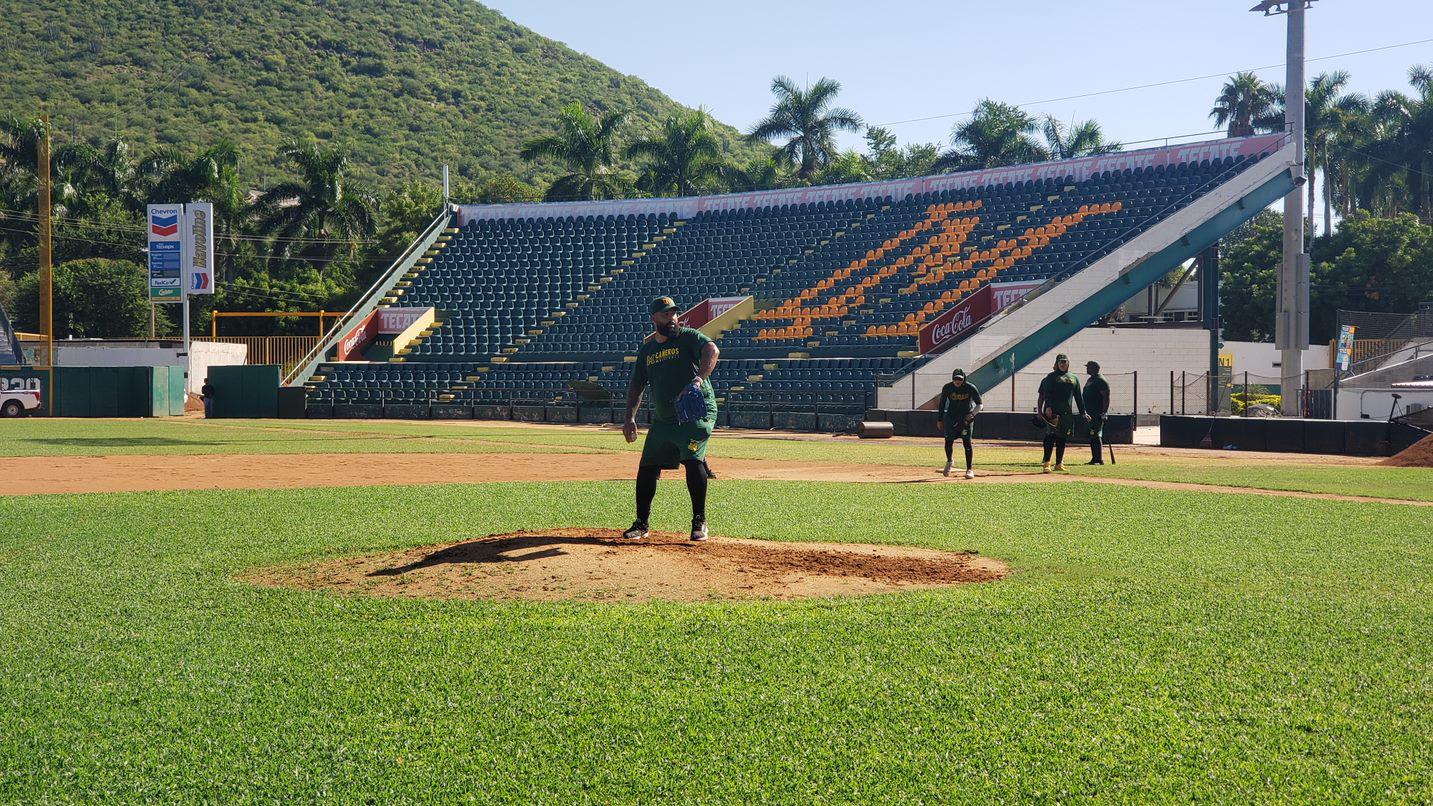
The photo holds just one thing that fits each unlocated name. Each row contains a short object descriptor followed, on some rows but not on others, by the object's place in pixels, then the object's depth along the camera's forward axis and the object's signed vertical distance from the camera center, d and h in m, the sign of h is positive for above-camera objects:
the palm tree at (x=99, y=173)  73.25 +13.57
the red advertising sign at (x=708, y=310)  43.22 +2.99
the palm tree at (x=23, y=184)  71.56 +12.61
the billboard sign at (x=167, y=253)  43.88 +5.01
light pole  29.19 +2.79
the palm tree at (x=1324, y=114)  69.25 +16.83
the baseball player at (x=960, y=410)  17.70 -0.29
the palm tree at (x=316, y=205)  68.69 +10.90
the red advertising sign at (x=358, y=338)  45.44 +1.92
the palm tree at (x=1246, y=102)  71.38 +18.14
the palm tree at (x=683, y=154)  62.00 +12.64
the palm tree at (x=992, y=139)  64.00 +14.05
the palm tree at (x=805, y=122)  63.38 +14.77
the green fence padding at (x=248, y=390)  42.12 -0.17
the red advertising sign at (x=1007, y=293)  37.78 +3.25
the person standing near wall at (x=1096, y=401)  19.69 -0.15
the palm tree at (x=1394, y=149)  69.94 +14.94
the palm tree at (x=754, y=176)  66.19 +12.37
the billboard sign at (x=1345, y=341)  35.97 +1.66
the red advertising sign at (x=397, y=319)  47.03 +2.75
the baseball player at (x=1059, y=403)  18.66 -0.18
